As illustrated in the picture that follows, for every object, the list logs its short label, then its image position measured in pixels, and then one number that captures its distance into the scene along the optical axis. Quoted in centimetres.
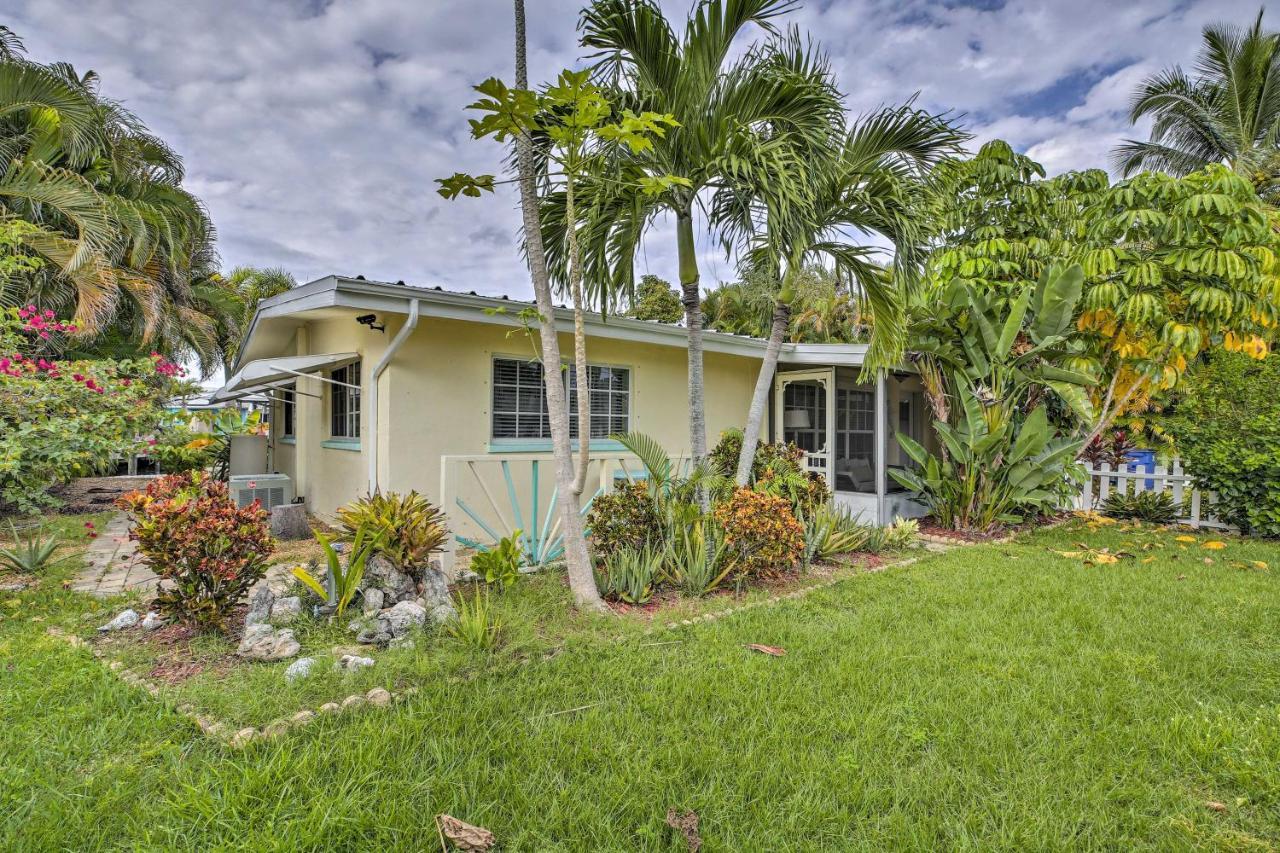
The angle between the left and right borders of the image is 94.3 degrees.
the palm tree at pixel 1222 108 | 1540
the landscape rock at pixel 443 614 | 422
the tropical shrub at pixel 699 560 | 539
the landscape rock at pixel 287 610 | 421
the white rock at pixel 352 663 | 353
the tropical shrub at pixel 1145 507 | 937
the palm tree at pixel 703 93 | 516
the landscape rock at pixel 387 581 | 459
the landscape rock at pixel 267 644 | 373
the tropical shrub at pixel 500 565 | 500
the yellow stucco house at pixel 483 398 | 661
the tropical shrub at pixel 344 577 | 434
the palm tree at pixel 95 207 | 986
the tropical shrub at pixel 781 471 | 727
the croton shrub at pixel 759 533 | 554
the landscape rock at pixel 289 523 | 778
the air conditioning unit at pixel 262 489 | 812
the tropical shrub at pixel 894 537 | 729
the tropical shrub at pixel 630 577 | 508
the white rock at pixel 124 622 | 426
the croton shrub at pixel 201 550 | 397
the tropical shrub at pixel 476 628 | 385
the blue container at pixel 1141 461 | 1026
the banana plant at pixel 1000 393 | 783
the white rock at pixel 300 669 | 338
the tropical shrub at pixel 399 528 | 457
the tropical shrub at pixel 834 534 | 673
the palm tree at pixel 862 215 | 552
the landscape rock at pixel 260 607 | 410
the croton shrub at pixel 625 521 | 576
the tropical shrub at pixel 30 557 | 573
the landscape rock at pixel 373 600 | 443
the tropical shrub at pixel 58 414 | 484
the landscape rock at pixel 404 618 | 412
